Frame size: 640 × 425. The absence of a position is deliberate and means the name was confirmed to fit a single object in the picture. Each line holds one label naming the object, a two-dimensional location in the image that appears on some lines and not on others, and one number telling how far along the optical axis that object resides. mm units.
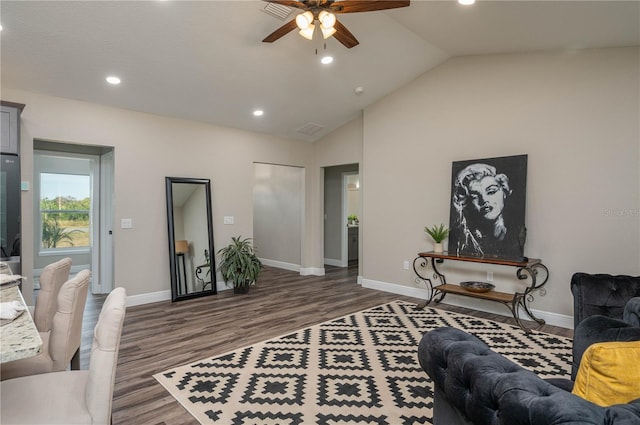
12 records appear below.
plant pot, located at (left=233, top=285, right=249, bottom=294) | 5422
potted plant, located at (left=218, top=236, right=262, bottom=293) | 5320
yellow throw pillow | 1017
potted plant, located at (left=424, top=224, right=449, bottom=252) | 4664
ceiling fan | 2557
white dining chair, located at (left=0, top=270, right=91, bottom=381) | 1788
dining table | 991
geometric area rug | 2234
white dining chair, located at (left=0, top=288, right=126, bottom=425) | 1304
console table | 3869
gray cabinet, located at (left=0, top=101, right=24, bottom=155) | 3379
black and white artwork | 4160
